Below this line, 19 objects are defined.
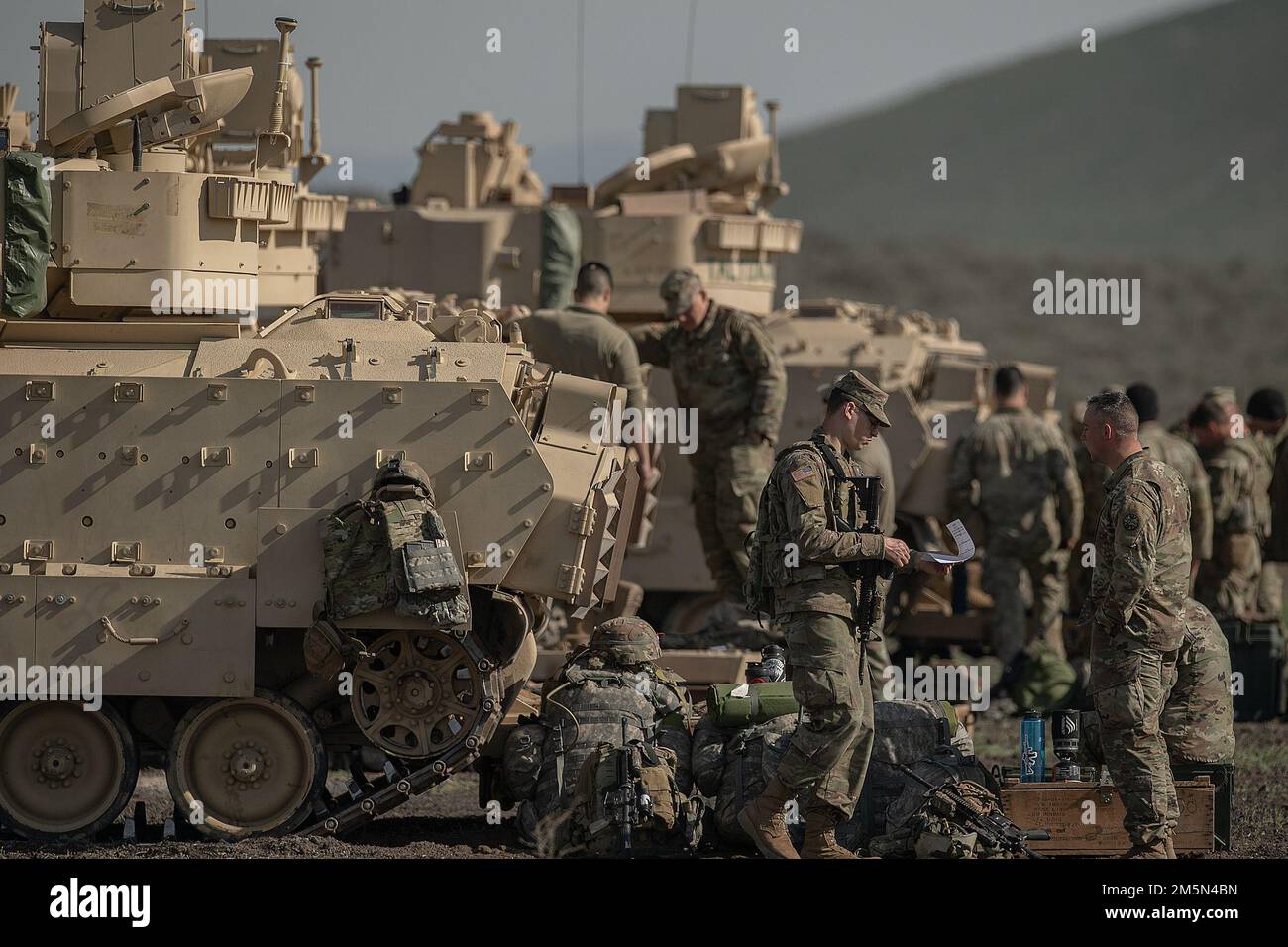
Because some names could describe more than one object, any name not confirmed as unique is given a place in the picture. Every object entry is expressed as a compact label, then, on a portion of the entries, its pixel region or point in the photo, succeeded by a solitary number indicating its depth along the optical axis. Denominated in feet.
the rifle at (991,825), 32.35
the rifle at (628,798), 33.06
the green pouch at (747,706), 35.22
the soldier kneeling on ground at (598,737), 33.71
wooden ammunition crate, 33.37
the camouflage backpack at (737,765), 33.91
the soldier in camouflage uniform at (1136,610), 31.68
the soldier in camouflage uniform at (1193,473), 49.98
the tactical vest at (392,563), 33.22
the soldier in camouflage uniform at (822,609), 31.53
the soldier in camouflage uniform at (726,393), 44.96
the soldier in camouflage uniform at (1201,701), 33.76
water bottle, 33.91
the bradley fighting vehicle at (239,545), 34.53
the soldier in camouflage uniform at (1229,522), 52.01
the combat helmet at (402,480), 33.86
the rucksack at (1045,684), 50.70
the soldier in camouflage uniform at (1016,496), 52.47
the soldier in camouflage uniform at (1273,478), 54.03
